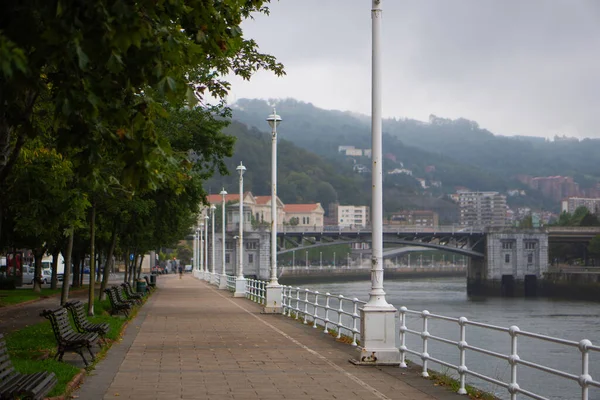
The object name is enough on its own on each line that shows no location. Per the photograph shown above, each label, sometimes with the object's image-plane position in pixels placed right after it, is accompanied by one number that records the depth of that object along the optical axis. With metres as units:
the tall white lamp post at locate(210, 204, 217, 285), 74.49
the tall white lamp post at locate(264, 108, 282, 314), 31.16
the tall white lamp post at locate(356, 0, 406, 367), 15.25
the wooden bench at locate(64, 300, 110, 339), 16.75
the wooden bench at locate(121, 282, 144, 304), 34.44
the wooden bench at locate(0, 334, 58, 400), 8.41
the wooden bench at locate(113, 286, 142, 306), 28.14
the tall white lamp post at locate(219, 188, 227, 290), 62.93
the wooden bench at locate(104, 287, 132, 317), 26.75
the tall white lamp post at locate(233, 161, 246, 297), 46.25
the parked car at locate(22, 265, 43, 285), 73.94
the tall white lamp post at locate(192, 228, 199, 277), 117.75
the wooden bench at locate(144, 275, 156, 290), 54.77
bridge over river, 120.69
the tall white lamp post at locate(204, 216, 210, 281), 84.38
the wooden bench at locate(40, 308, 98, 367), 14.17
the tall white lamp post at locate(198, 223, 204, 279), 97.29
